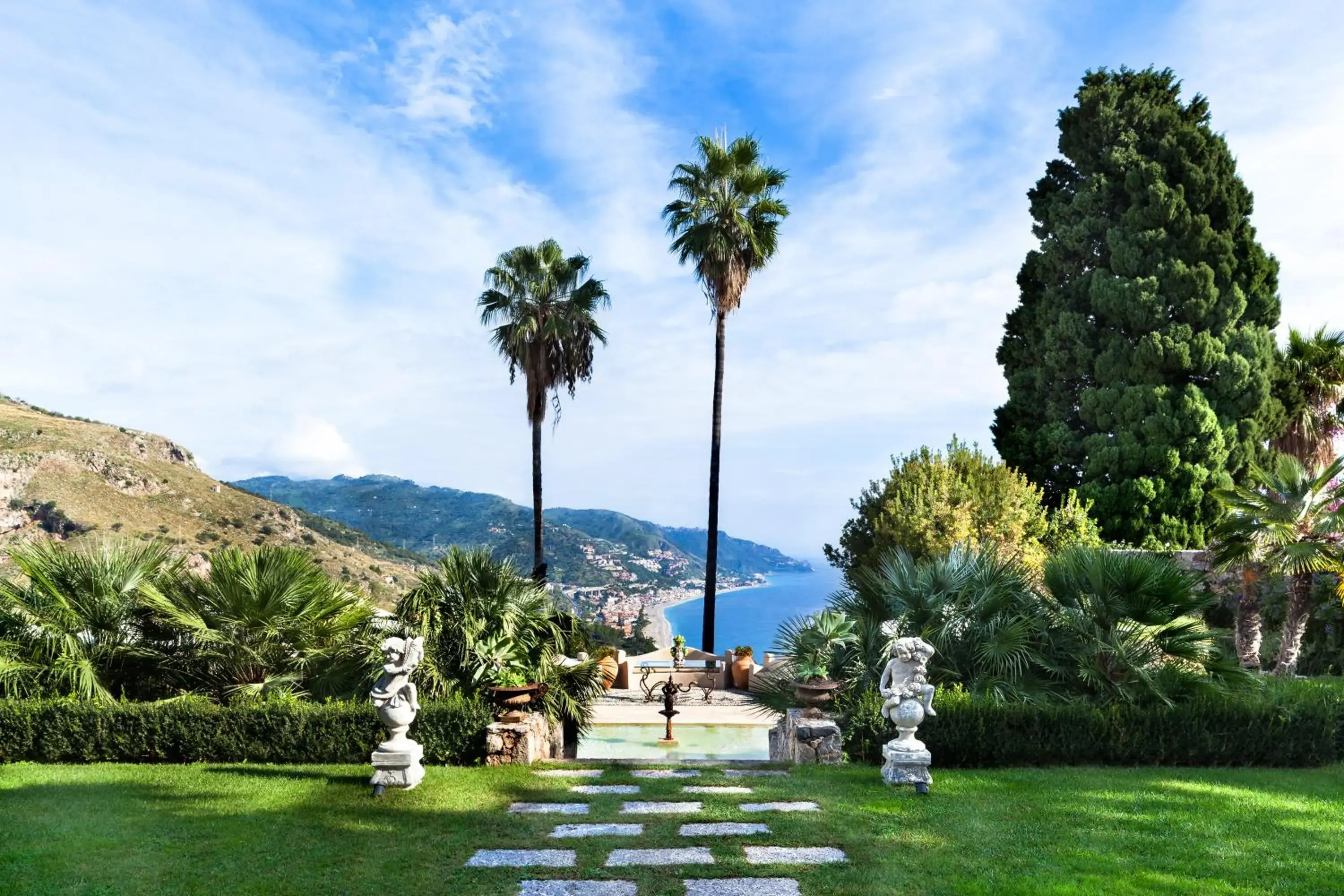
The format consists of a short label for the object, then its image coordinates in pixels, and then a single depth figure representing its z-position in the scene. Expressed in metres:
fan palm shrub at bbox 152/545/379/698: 8.67
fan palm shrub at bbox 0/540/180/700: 8.65
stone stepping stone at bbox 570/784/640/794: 7.08
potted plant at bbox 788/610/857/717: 9.03
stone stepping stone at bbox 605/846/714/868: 5.16
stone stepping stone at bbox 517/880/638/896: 4.68
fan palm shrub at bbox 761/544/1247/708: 8.66
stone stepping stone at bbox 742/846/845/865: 5.20
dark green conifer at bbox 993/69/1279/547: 20.36
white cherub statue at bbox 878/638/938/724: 7.04
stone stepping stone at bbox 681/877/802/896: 4.68
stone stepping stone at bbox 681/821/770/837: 5.76
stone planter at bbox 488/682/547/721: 8.40
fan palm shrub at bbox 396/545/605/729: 8.88
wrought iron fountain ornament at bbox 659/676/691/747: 12.62
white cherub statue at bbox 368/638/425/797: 6.95
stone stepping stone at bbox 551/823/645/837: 5.77
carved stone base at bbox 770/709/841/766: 8.19
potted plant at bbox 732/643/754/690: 18.41
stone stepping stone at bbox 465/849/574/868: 5.17
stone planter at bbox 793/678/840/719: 9.02
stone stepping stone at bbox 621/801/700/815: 6.34
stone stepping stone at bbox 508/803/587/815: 6.40
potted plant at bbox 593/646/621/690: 17.66
